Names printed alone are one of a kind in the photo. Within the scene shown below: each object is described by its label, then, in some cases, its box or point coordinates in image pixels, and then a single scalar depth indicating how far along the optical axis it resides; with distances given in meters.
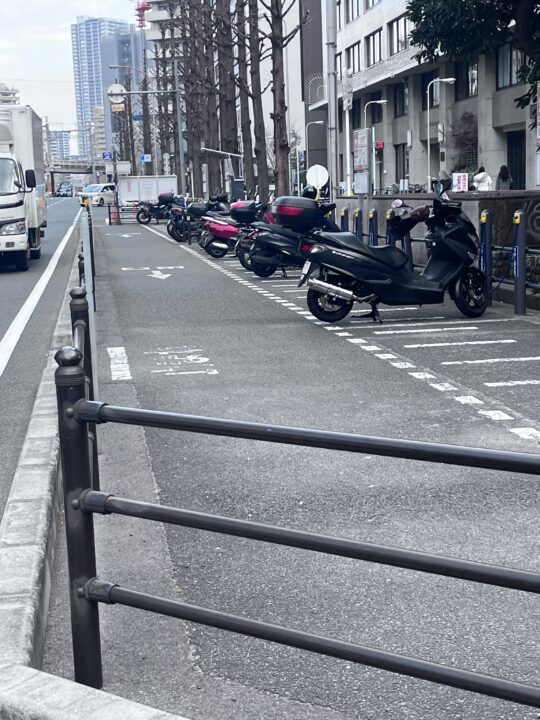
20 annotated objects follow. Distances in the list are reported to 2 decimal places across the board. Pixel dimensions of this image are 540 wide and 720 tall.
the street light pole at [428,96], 51.12
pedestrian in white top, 32.00
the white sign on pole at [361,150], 22.20
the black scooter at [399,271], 13.35
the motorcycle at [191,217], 31.83
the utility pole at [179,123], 59.91
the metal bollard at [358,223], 22.25
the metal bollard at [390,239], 18.98
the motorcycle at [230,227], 25.16
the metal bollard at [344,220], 23.79
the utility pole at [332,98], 29.05
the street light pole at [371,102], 63.24
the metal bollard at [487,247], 14.81
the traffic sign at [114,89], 77.09
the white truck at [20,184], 25.08
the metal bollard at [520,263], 13.54
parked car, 97.36
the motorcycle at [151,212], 54.86
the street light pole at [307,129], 85.56
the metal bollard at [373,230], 20.42
